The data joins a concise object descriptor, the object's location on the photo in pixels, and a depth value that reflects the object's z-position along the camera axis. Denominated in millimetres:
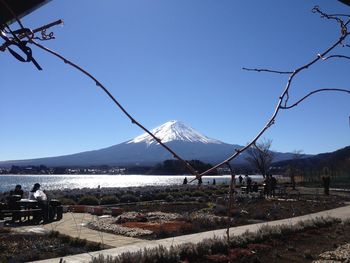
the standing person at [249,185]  36919
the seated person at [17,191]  19011
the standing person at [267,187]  33025
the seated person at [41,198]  16812
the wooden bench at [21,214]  16234
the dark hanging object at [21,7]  1846
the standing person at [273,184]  34875
